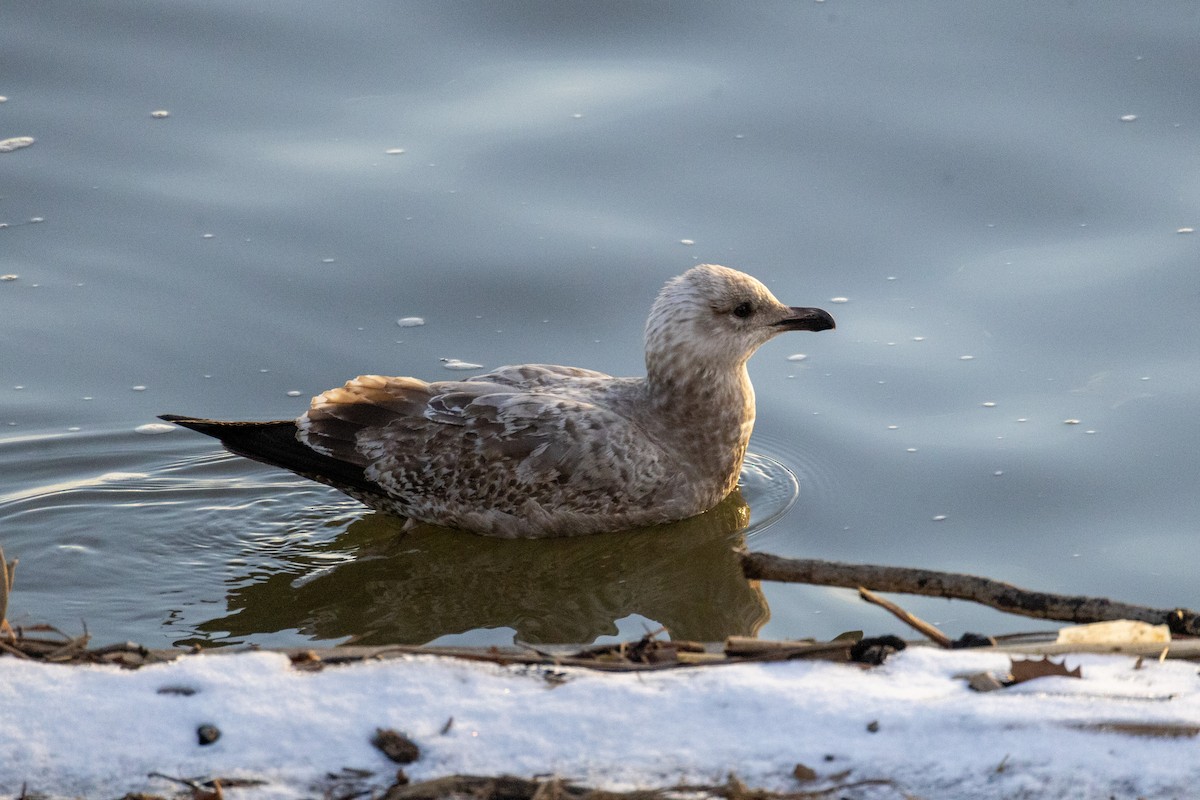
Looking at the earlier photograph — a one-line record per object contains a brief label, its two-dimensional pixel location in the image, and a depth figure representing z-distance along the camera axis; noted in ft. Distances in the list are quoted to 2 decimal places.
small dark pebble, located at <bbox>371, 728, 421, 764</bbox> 24.25
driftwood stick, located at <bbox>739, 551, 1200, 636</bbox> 27.50
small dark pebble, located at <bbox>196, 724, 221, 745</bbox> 24.81
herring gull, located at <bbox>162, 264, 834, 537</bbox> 49.03
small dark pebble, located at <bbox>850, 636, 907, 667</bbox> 26.48
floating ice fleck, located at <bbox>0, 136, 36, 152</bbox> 67.35
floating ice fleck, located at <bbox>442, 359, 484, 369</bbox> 55.52
